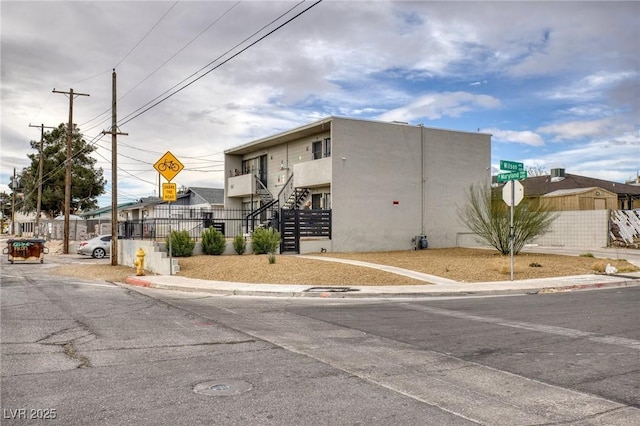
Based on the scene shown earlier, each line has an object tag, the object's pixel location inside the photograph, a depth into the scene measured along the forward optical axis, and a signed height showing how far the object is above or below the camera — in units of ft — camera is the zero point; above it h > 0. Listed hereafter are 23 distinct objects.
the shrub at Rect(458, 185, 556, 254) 77.71 +0.52
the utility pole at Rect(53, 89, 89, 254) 120.37 +11.79
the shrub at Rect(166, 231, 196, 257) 73.67 -2.30
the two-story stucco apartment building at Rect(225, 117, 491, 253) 90.89 +8.73
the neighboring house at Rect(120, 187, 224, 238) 83.25 +5.76
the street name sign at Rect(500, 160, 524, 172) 57.00 +6.34
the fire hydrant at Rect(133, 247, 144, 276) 64.22 -4.21
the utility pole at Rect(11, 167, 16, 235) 244.89 +2.15
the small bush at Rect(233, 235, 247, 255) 79.61 -2.53
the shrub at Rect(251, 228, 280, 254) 79.77 -2.11
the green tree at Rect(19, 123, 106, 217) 211.82 +20.61
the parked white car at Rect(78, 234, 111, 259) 110.11 -3.94
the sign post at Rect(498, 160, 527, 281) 57.31 +4.93
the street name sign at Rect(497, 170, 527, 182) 57.40 +5.33
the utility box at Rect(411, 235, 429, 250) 98.68 -2.94
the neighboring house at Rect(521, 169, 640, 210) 115.65 +7.53
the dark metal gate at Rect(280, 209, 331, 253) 86.28 +0.09
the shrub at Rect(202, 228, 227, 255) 77.61 -2.14
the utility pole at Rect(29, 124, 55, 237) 167.63 +7.88
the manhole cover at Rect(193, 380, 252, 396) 18.79 -5.75
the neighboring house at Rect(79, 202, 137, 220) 242.58 +6.63
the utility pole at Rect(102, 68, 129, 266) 82.79 +9.67
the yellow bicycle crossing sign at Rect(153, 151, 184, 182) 58.65 +6.74
